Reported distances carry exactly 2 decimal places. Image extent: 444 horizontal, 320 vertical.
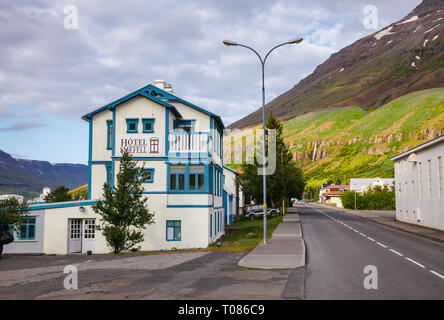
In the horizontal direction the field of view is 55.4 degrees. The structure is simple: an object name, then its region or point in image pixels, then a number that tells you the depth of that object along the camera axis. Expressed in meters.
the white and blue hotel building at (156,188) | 28.86
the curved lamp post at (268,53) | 22.09
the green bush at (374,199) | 87.62
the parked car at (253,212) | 56.06
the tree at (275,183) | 58.94
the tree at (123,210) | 23.08
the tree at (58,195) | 79.38
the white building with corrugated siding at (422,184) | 32.50
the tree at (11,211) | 21.94
